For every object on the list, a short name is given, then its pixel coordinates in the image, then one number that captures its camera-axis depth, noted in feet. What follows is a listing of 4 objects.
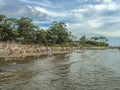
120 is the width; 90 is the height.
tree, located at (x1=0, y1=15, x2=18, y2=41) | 130.94
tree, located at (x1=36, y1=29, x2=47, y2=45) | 156.13
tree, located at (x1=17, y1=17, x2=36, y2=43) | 146.68
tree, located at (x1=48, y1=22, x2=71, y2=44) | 189.05
